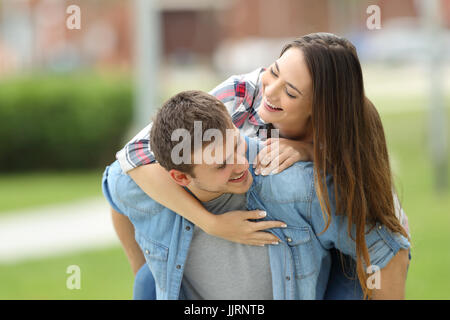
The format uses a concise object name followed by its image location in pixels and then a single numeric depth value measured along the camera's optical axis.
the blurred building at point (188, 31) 22.44
